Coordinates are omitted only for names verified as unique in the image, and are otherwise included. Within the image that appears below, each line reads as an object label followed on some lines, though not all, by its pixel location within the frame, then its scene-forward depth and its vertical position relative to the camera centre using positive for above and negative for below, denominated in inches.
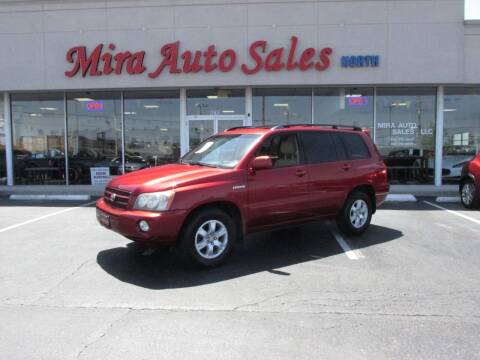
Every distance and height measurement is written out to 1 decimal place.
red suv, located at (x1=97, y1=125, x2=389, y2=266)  214.8 -22.1
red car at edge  407.8 -34.0
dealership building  534.0 +89.4
